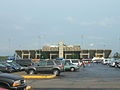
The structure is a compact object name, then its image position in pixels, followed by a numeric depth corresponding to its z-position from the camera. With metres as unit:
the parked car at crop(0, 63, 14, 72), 26.91
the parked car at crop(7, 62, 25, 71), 30.34
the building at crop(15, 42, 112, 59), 151.88
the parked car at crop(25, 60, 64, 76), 22.42
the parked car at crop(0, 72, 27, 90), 8.54
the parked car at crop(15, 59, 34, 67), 37.84
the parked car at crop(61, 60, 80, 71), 29.67
